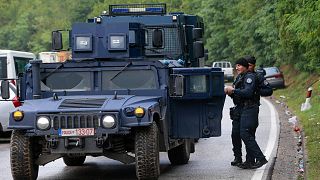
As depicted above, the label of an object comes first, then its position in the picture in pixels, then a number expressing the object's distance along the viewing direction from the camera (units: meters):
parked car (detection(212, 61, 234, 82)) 57.13
